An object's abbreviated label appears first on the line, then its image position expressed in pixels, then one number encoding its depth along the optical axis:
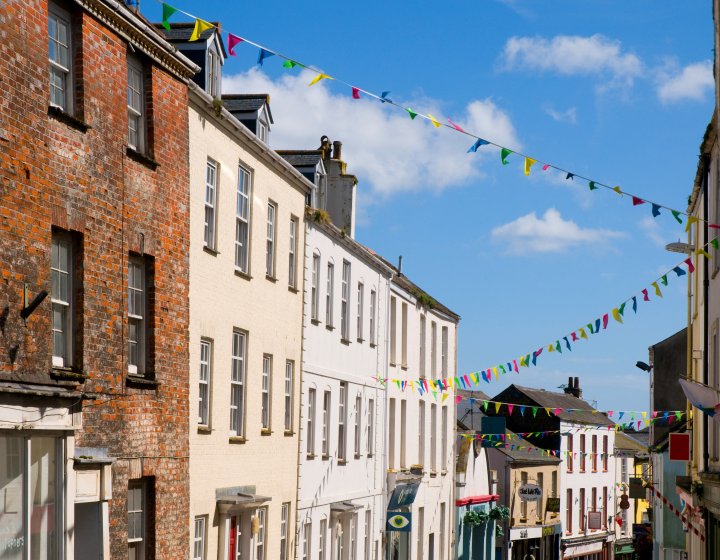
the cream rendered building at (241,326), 20.67
